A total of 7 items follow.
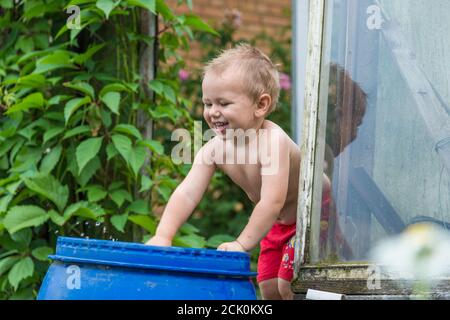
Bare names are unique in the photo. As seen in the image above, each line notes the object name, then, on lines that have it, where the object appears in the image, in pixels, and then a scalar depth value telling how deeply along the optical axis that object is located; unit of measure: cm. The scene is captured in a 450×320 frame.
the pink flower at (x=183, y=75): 720
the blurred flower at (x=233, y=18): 839
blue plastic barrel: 312
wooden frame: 328
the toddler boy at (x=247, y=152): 377
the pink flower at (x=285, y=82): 826
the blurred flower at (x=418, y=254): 293
